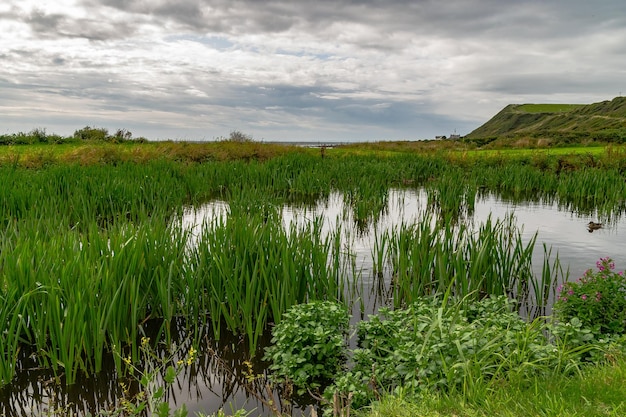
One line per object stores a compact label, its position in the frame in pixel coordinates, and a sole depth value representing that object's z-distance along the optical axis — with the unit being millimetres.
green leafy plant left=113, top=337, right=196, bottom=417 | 2752
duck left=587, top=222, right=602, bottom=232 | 10652
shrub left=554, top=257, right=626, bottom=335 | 4637
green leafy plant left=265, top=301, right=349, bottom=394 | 4020
